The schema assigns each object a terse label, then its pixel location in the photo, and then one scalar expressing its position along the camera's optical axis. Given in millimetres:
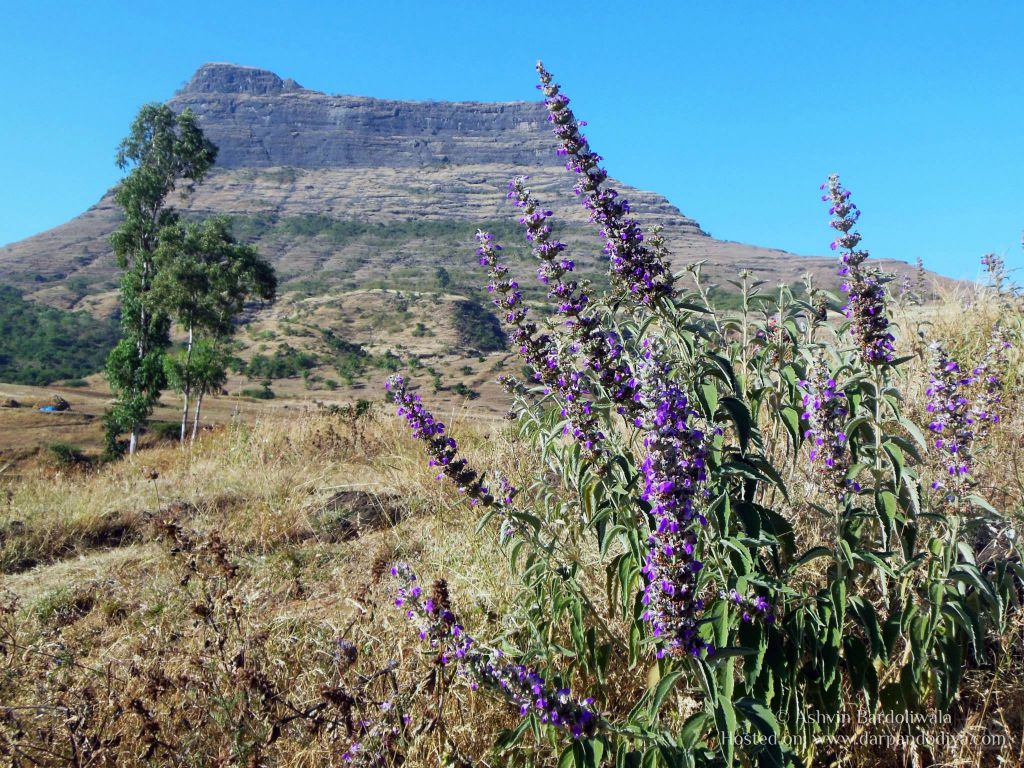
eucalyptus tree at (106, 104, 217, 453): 25531
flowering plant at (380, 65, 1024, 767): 1981
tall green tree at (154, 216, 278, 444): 26078
